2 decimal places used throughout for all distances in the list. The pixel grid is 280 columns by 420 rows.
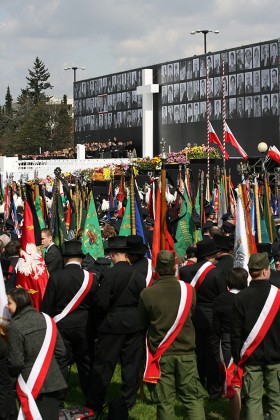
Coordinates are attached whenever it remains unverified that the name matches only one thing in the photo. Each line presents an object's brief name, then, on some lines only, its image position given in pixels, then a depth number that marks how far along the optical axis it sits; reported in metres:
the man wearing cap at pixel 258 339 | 7.22
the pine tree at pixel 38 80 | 117.69
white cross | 60.79
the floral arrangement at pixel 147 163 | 38.38
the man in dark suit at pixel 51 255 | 10.84
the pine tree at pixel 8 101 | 123.12
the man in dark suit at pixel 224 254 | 9.22
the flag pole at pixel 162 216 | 9.83
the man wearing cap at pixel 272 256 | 8.81
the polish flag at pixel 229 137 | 23.61
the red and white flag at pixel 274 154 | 20.78
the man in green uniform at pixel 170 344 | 7.55
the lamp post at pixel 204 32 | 56.31
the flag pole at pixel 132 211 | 11.30
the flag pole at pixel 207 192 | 23.37
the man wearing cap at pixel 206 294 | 8.98
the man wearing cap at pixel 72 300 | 8.59
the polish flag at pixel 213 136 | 25.84
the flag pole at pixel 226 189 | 20.05
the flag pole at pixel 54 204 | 13.91
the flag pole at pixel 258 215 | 12.64
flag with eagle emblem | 9.73
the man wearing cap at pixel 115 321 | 8.61
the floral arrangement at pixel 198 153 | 39.88
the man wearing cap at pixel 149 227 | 13.04
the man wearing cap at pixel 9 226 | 15.87
